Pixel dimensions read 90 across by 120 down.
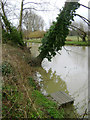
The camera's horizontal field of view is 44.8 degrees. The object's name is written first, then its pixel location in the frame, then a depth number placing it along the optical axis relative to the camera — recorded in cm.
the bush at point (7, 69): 338
